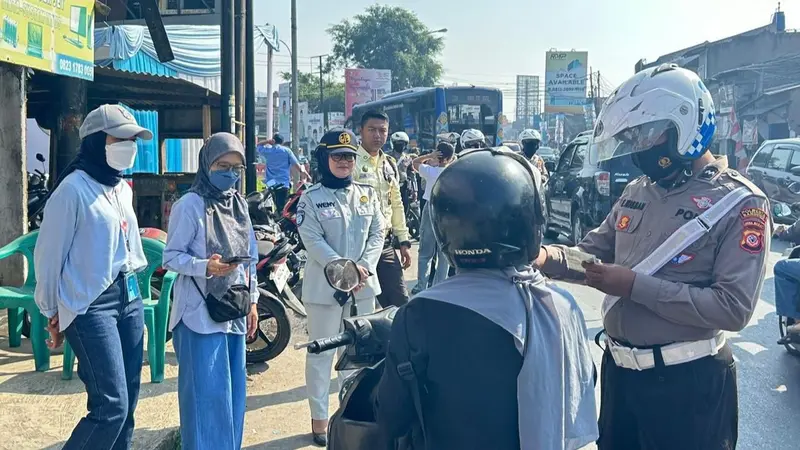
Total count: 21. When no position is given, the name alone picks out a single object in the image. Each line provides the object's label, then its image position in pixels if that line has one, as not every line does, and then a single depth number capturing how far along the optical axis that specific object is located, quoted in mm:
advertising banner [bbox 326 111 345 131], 46281
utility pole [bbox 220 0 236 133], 6438
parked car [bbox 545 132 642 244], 9453
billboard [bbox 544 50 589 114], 52688
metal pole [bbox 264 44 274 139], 22656
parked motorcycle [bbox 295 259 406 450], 1684
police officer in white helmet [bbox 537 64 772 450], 2209
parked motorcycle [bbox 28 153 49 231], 7664
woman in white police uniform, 3990
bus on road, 21033
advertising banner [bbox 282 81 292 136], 30880
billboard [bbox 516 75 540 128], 86000
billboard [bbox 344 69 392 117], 39812
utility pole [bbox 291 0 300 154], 23359
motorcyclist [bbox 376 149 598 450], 1607
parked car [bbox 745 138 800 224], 12148
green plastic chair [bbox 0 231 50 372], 4570
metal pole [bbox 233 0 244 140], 6953
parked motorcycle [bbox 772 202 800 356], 5328
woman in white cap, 2936
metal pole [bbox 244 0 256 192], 7434
